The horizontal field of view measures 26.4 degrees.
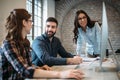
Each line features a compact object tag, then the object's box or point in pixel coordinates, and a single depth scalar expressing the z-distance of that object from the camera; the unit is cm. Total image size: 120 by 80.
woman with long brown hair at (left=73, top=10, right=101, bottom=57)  293
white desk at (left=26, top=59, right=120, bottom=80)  164
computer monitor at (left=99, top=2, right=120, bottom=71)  171
